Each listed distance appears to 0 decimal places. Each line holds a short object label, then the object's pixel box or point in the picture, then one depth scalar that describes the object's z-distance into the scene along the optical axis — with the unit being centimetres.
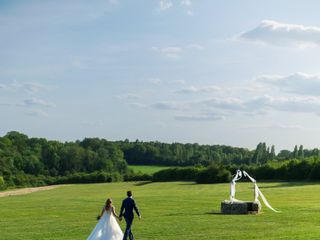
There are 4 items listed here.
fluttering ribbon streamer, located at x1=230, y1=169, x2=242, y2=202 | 4205
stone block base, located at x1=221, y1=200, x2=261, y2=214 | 3953
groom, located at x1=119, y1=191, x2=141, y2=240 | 2342
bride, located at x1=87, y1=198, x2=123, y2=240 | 2305
